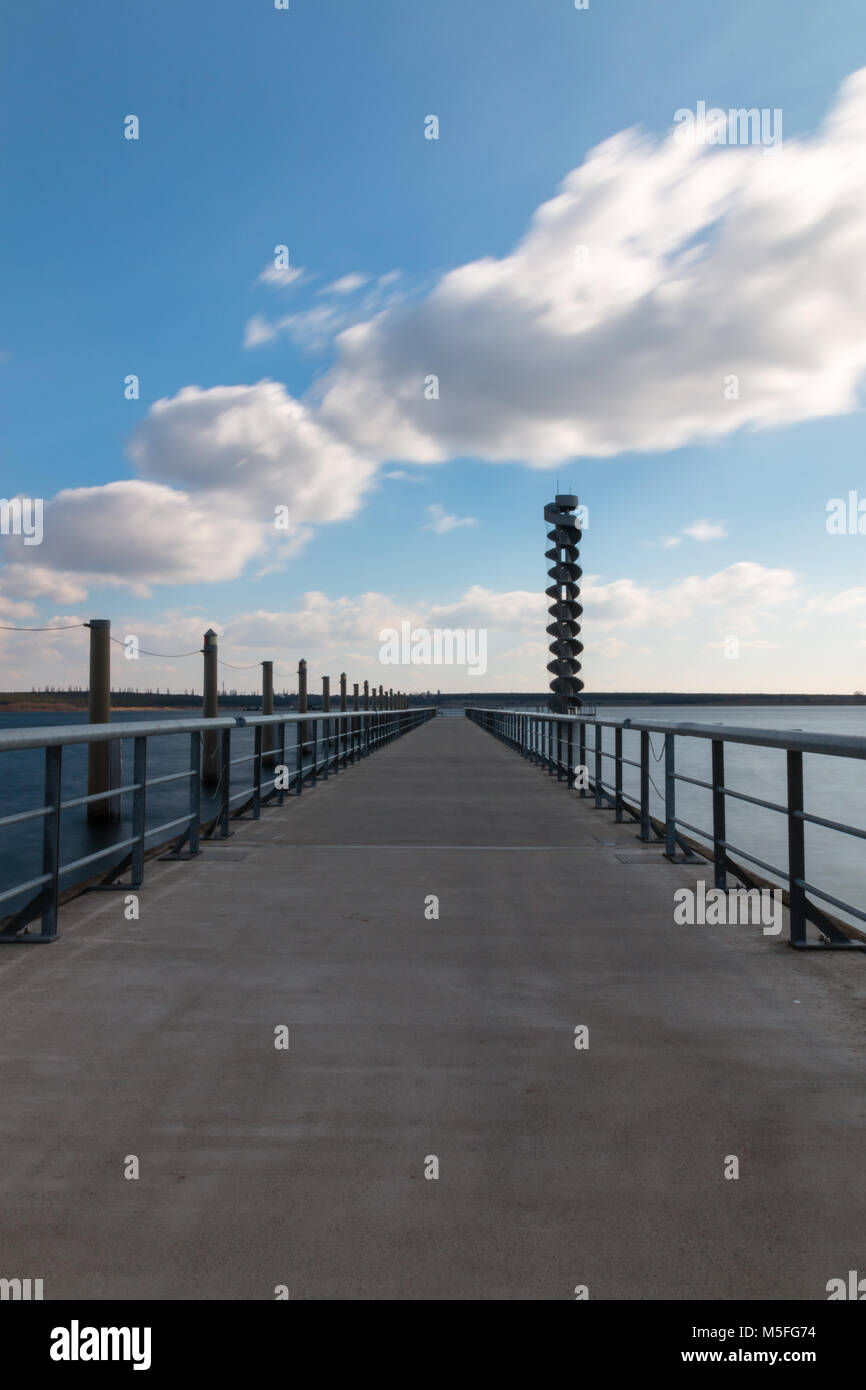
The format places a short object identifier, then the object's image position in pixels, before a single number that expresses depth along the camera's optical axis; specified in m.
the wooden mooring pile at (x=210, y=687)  24.57
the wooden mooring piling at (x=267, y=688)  29.02
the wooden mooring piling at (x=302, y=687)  34.12
